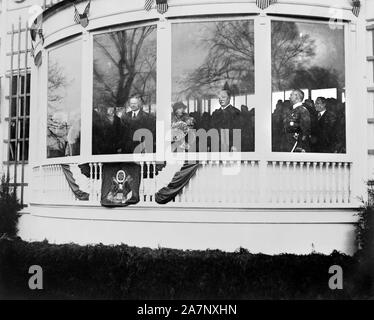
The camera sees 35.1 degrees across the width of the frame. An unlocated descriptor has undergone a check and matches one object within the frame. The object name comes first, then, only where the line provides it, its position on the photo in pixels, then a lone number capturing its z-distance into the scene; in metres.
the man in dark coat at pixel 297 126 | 6.94
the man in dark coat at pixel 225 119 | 7.00
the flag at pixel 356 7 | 7.01
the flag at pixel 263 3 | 6.95
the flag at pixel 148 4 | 7.25
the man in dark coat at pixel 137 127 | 7.26
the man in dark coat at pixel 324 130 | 6.99
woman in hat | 7.01
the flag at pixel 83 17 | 7.73
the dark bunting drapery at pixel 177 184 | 6.96
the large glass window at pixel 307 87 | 6.95
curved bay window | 6.96
